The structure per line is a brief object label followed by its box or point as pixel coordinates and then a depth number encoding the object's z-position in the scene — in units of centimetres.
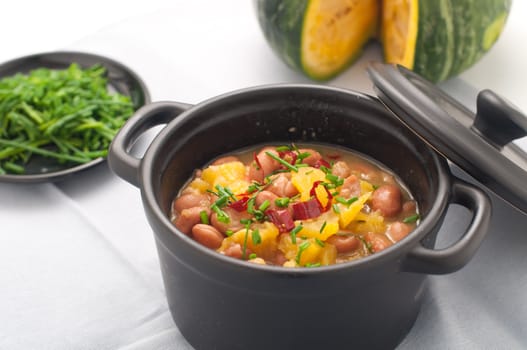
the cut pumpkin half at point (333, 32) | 74
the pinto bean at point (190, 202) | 59
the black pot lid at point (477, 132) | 55
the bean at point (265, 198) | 58
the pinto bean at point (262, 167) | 61
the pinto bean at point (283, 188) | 59
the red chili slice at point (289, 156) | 62
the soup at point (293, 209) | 56
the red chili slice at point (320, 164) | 61
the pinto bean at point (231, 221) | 57
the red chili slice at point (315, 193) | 58
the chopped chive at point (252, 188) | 60
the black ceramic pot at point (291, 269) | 52
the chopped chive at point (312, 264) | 55
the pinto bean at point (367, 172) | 62
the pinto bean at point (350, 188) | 59
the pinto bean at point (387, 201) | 59
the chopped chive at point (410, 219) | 59
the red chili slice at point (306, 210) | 57
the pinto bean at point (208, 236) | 57
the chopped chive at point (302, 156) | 62
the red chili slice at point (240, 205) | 58
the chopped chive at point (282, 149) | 63
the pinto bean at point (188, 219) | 58
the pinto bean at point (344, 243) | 57
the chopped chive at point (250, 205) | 58
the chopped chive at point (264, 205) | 58
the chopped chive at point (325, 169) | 61
